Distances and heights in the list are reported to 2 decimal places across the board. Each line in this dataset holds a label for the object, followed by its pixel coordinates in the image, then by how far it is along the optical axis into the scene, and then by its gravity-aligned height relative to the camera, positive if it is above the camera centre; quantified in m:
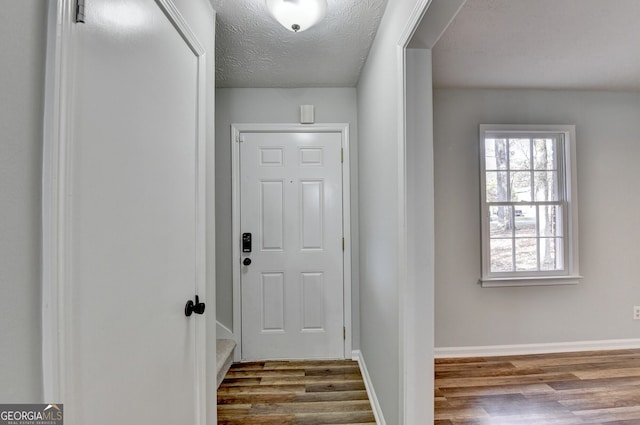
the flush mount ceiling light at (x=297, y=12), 1.41 +1.02
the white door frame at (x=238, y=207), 2.58 +0.10
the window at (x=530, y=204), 2.70 +0.12
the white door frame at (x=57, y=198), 0.59 +0.05
